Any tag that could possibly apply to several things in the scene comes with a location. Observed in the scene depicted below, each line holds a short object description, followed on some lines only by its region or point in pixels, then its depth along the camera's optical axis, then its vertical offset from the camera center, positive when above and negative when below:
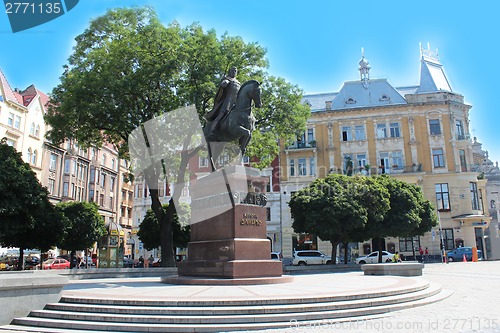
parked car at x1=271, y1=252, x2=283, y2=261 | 33.28 -0.34
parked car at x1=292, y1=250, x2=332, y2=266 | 35.22 -0.63
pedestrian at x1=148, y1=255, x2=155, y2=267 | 33.69 -0.71
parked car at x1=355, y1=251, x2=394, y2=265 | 34.66 -0.61
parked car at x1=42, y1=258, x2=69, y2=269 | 31.31 -0.71
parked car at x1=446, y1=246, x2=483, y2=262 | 37.97 -0.40
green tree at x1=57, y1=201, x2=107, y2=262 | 29.44 +1.89
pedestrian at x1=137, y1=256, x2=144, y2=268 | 32.93 -0.83
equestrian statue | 12.41 +4.00
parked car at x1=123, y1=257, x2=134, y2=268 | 34.11 -0.80
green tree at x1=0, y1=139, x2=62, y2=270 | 19.25 +2.15
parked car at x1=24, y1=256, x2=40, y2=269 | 30.58 -0.60
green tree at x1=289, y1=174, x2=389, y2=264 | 26.38 +2.82
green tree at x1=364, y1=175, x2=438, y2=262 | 29.39 +2.33
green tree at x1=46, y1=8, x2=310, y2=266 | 19.41 +8.00
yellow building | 41.97 +10.19
